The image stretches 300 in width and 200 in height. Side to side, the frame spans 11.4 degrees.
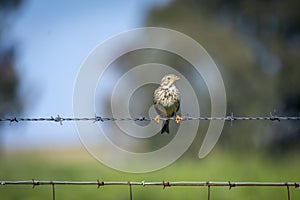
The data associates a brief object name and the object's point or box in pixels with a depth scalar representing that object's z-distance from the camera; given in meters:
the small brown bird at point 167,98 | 19.11
